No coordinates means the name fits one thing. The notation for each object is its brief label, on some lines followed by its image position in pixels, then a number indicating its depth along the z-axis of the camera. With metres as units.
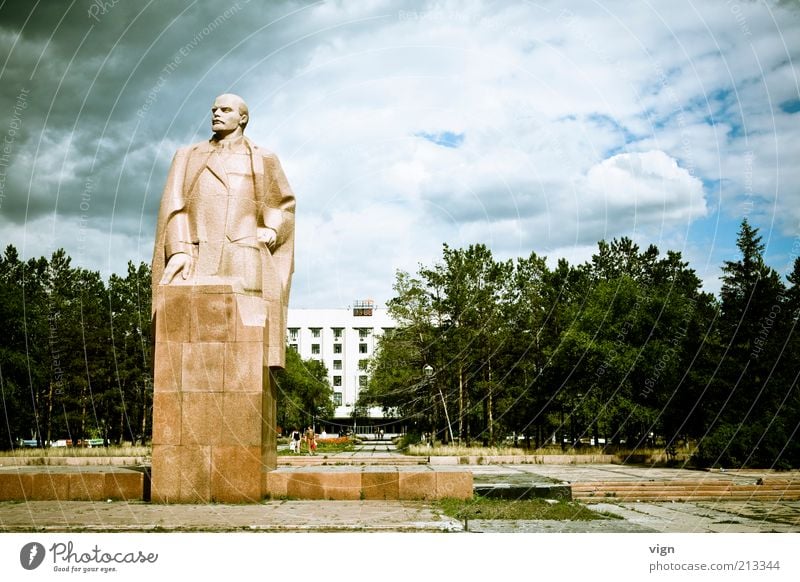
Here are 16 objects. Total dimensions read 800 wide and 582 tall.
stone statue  13.77
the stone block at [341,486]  13.44
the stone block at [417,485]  13.35
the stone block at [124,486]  13.16
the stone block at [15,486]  13.16
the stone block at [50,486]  13.27
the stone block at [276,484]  13.41
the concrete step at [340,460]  26.91
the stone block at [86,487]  13.27
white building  100.62
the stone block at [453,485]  13.37
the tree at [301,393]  67.19
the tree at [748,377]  23.59
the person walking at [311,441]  42.59
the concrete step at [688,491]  14.84
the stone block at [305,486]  13.47
